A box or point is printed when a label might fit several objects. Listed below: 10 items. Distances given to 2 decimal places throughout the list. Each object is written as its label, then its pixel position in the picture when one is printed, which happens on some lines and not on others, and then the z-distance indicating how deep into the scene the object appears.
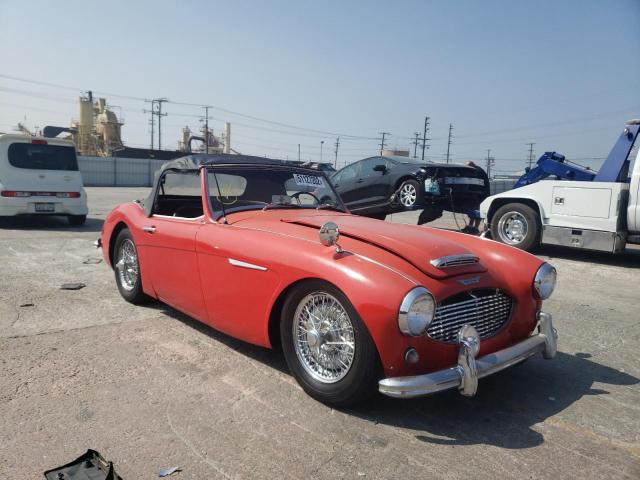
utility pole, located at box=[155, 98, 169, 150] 70.88
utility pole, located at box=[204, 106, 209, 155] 61.85
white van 10.27
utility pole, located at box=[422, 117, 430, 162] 75.75
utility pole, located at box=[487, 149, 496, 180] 83.11
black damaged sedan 9.71
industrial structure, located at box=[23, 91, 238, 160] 44.88
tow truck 8.20
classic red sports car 2.69
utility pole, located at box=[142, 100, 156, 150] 72.20
